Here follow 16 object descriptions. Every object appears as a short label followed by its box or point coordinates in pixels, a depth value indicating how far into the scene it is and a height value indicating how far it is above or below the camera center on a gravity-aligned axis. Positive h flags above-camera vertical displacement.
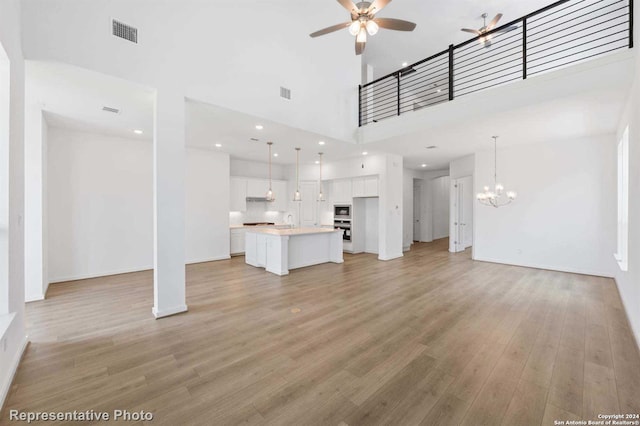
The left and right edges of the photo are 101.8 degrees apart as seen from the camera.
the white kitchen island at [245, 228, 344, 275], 5.74 -0.88
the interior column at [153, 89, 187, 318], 3.43 +0.11
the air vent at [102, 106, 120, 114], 4.20 +1.68
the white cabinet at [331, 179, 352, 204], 8.53 +0.71
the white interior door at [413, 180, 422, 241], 11.27 +0.14
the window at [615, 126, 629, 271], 3.93 +0.19
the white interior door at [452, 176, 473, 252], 8.82 +0.10
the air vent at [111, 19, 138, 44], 3.17 +2.25
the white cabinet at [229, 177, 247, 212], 8.12 +0.53
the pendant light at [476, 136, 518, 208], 6.70 +0.47
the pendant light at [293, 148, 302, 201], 6.05 +1.69
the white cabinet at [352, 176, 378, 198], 7.83 +0.80
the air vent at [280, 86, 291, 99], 4.83 +2.25
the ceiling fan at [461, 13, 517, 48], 5.29 +4.08
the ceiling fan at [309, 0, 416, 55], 3.47 +2.68
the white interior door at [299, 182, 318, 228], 9.23 +0.29
